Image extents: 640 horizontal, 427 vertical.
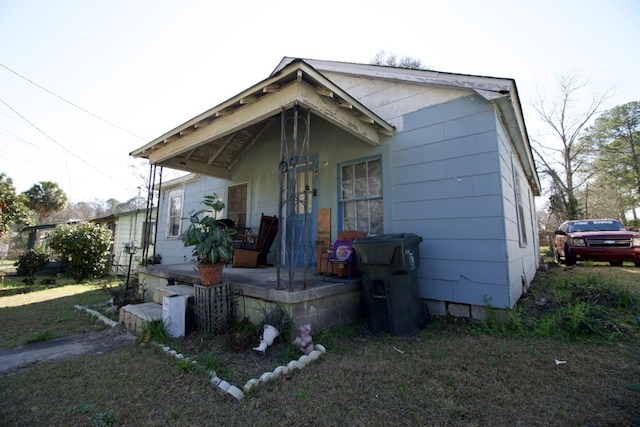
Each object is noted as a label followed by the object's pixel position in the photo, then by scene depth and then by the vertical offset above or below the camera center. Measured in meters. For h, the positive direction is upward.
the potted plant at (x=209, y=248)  3.49 -0.08
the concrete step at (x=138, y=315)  3.48 -0.95
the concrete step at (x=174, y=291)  3.70 -0.70
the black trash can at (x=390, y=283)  3.23 -0.49
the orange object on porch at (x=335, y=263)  4.08 -0.32
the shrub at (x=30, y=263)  8.84 -0.69
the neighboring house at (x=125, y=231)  11.82 +0.48
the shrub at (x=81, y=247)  8.84 -0.19
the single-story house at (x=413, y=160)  3.52 +1.33
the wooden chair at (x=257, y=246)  5.42 -0.08
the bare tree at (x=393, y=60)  11.38 +7.88
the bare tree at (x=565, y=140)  17.28 +6.74
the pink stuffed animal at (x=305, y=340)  2.74 -0.99
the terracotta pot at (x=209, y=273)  3.46 -0.40
